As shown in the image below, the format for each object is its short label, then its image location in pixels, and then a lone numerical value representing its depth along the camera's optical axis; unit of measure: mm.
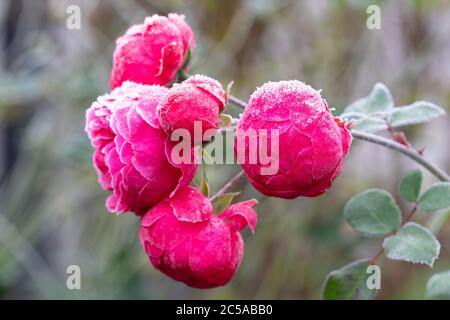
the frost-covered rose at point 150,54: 592
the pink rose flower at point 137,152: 537
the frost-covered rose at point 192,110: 531
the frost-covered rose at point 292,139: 514
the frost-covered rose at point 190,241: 539
